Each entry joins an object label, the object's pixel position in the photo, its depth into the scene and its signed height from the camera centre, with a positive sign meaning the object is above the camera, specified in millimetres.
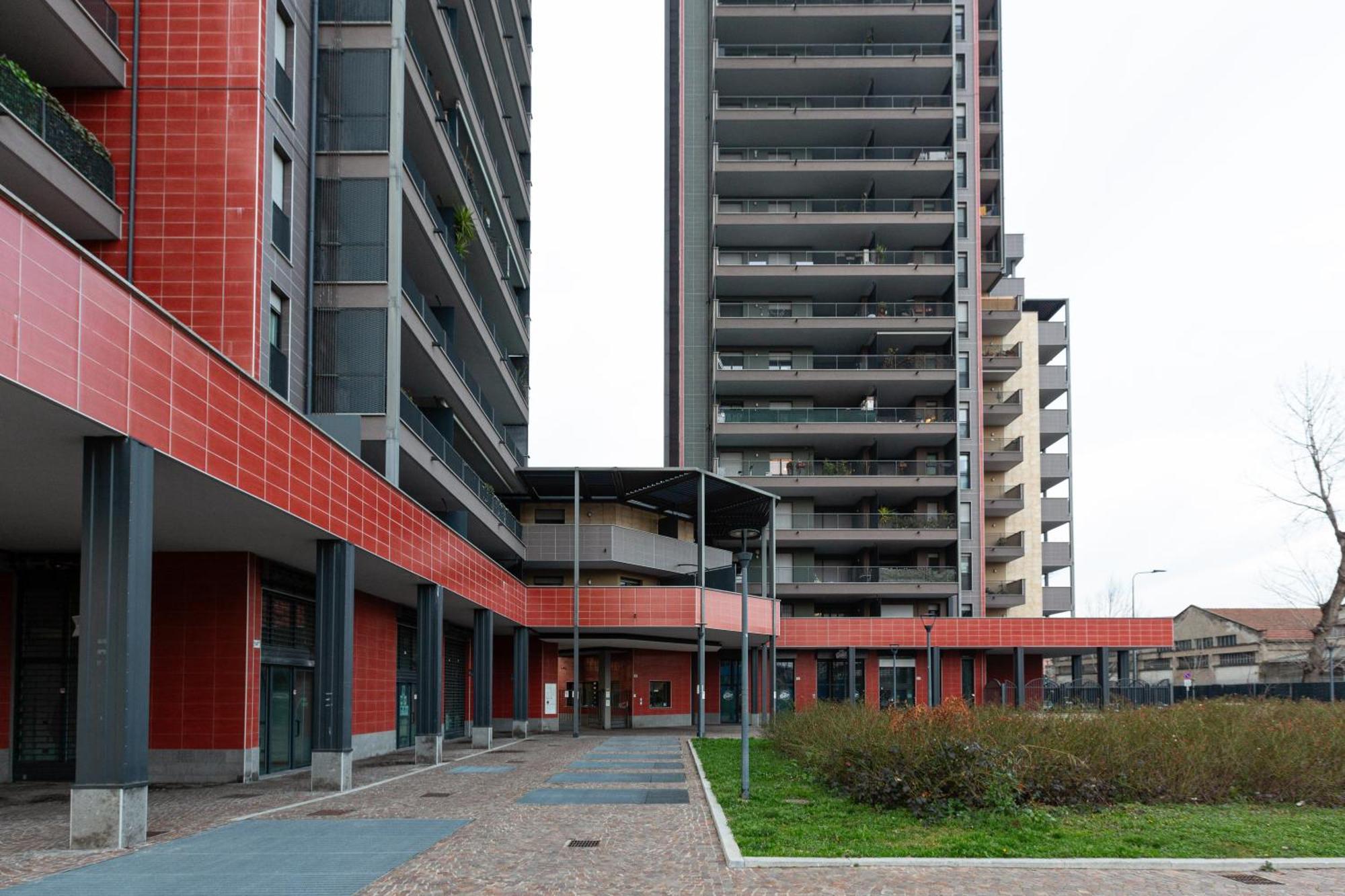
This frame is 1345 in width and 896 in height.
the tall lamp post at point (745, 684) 18733 -2127
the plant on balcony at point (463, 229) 36312 +9505
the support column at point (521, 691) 44938 -4865
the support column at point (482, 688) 36062 -3793
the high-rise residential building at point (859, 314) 64812 +13082
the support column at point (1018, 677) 57562 -5700
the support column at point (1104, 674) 55156 -5435
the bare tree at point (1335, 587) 46125 -1068
